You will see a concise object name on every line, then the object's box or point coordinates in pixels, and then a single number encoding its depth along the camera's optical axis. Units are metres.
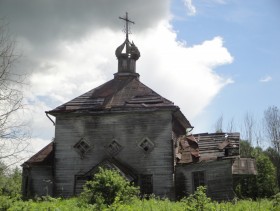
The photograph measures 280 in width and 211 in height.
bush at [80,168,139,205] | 14.91
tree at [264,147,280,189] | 45.94
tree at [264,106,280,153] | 45.83
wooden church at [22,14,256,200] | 21.08
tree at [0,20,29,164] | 12.06
